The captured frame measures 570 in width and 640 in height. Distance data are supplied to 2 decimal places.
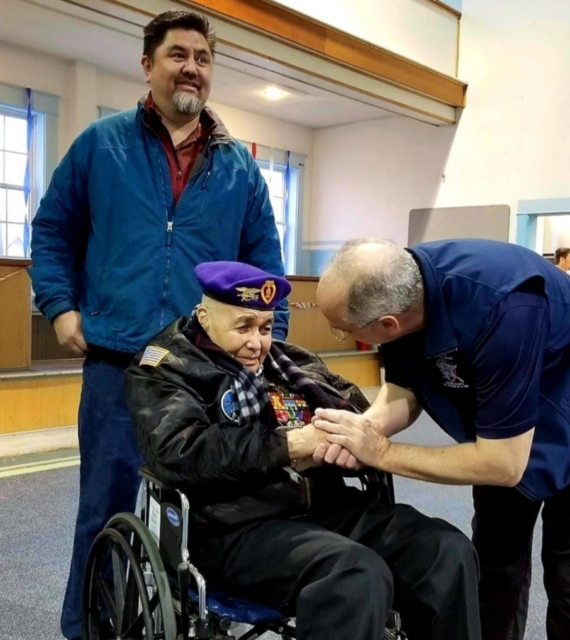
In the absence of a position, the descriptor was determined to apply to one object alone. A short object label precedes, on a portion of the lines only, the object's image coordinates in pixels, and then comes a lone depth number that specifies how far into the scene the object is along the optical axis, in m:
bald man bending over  1.17
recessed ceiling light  6.38
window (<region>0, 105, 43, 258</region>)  5.77
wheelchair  1.17
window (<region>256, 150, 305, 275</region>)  7.75
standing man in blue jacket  1.59
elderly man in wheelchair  1.16
